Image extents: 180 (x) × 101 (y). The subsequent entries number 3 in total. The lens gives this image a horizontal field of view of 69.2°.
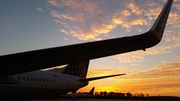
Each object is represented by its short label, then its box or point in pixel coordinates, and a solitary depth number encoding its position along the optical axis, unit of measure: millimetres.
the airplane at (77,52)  3774
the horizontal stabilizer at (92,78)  12323
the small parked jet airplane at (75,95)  47502
